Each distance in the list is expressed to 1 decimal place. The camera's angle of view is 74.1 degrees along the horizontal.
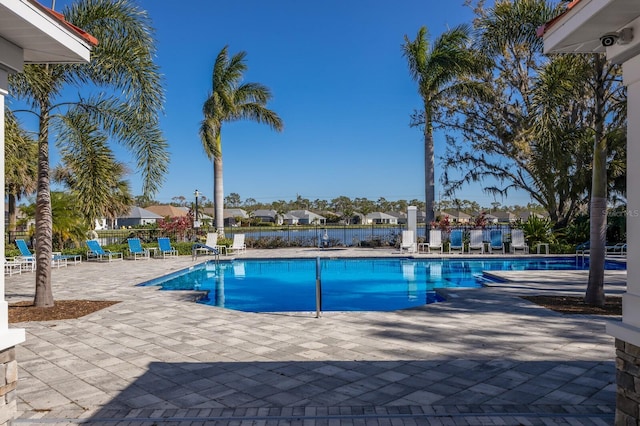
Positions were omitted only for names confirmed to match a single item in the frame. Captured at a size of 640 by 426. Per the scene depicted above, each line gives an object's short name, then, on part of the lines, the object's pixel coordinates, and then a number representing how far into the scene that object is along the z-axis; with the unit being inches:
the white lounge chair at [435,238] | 683.4
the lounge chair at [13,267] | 480.1
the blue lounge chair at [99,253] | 601.6
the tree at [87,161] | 273.3
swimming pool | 368.5
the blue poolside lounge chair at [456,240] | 681.6
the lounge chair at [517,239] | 658.2
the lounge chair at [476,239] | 665.0
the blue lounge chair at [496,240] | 677.9
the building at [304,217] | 2898.6
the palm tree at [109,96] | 275.1
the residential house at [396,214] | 3084.9
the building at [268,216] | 2708.7
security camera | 112.5
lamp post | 748.5
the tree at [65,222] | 652.1
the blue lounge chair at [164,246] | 649.6
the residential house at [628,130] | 105.4
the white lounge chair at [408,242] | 683.4
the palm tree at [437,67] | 666.2
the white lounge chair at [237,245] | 710.5
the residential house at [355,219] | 2864.9
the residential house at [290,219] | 2751.2
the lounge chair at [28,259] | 516.1
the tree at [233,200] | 4446.4
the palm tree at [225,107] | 705.0
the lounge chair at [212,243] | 689.0
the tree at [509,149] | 737.6
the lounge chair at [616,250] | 627.2
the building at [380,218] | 3004.4
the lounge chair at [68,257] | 542.4
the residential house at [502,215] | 2635.3
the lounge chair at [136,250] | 630.5
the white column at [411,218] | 759.1
